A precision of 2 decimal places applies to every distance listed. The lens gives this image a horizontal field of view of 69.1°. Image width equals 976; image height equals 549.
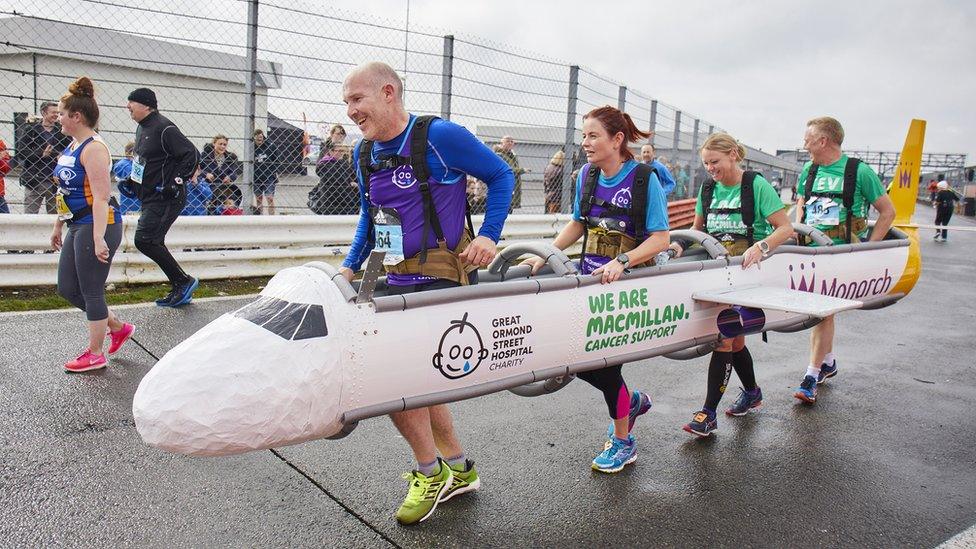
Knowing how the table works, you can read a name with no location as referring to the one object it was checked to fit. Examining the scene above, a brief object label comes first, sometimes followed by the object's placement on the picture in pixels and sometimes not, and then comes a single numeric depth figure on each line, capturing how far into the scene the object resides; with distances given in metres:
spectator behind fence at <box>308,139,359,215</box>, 8.62
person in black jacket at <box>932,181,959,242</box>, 20.48
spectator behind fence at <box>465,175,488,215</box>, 9.54
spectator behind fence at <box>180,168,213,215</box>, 8.16
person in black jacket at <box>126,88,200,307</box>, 6.32
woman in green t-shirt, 4.18
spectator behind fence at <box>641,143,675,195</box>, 8.56
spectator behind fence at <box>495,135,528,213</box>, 9.57
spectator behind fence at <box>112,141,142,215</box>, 7.06
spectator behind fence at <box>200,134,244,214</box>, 8.38
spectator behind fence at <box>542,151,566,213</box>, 10.96
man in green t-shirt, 5.07
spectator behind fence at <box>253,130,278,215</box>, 7.94
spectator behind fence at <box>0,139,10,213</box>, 7.68
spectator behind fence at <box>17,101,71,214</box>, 7.53
